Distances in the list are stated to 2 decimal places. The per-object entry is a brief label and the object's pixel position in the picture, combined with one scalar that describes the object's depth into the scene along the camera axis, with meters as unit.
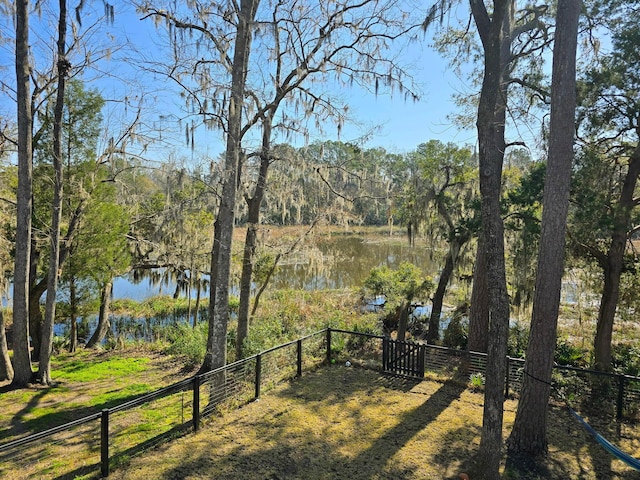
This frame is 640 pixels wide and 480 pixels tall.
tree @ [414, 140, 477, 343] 11.30
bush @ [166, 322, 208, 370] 10.42
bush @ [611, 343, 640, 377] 9.40
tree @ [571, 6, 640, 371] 7.35
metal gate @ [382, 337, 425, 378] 7.73
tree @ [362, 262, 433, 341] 12.88
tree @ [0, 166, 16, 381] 9.80
